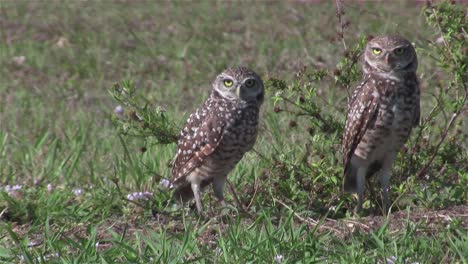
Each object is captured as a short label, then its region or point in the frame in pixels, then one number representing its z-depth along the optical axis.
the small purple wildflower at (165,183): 13.66
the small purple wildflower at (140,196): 13.27
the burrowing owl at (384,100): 12.12
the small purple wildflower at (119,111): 15.69
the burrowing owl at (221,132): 12.79
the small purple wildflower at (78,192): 13.89
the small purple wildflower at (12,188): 13.69
